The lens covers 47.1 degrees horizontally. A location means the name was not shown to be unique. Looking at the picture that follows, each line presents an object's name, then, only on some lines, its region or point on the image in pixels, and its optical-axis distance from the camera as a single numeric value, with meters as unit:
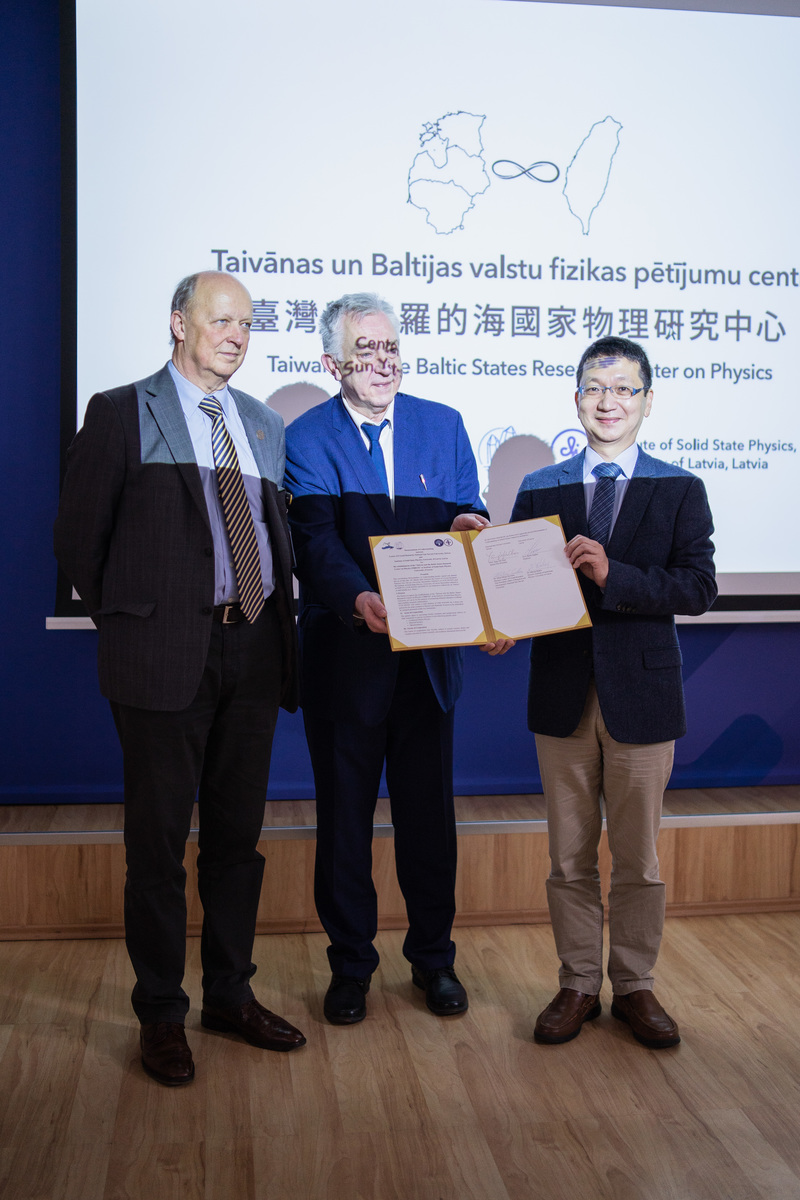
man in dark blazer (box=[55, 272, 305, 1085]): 1.99
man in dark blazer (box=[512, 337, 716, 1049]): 2.12
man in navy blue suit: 2.23
